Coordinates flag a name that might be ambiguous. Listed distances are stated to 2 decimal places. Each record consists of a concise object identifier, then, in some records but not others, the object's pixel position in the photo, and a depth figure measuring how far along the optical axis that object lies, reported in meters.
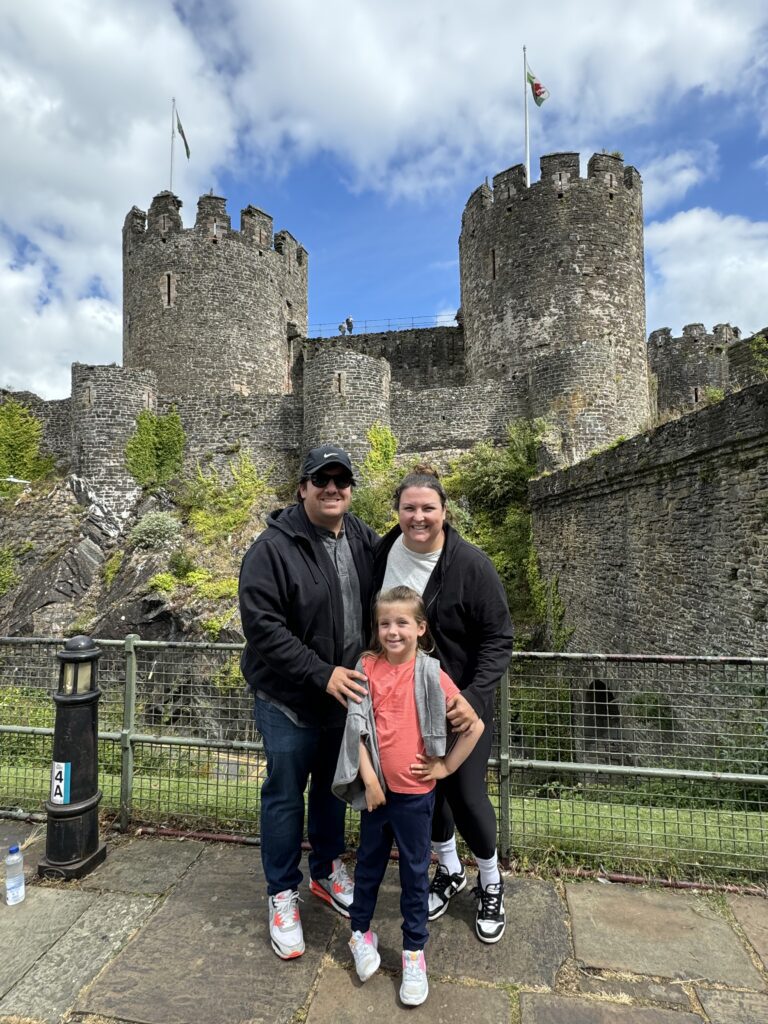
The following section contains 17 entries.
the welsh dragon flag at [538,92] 22.62
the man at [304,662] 2.61
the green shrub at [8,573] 17.62
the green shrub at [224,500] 17.77
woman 2.73
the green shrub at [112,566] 16.80
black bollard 3.21
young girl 2.47
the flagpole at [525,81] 23.12
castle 18.09
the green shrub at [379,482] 15.72
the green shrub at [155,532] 17.22
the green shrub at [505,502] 14.22
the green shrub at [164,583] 15.12
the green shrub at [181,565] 15.74
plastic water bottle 2.95
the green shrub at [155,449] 19.33
